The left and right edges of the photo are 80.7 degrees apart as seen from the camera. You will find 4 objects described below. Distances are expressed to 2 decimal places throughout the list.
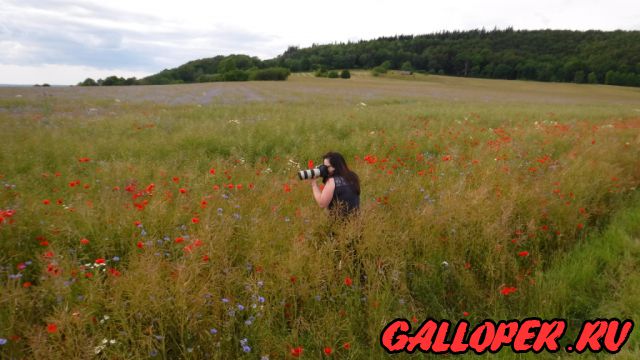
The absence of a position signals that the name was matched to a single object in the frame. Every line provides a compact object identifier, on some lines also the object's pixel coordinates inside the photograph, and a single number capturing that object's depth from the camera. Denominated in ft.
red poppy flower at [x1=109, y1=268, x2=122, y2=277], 9.18
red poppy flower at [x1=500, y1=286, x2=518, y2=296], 9.94
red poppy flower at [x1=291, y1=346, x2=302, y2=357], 7.97
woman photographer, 13.51
